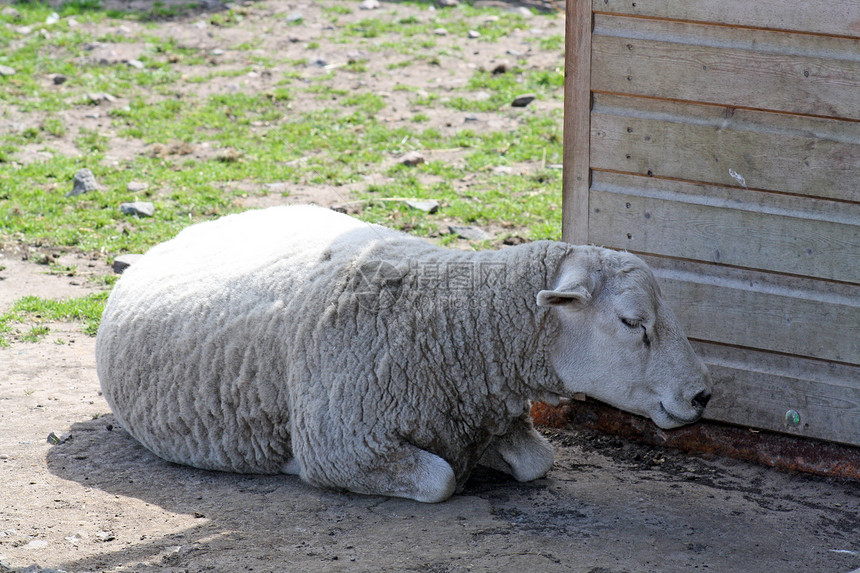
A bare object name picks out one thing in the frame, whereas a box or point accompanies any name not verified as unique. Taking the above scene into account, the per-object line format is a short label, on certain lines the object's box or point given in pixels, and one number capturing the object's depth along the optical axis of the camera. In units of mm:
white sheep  4410
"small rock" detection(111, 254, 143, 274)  7258
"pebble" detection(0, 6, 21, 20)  13023
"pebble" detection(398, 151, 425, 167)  9055
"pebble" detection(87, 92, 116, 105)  10531
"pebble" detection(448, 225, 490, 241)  7578
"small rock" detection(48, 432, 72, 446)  5297
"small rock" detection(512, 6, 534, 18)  13445
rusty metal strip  4930
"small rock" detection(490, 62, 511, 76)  11305
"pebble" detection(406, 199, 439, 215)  8050
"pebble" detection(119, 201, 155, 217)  8102
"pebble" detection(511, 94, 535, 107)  10391
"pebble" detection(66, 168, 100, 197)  8508
